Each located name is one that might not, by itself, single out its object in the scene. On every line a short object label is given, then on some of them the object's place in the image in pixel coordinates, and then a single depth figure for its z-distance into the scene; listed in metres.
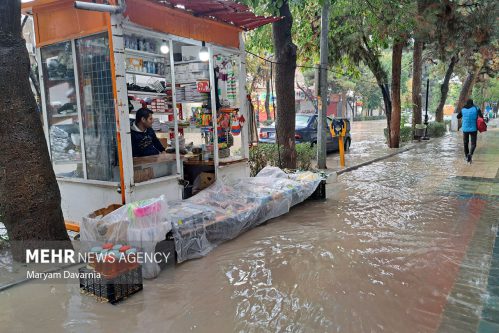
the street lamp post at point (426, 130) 20.23
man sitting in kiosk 5.50
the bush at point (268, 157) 8.81
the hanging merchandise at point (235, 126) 7.09
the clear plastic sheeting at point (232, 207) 4.70
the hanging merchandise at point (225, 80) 6.84
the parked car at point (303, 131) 13.89
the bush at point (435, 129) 22.32
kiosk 4.91
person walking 11.28
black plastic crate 3.60
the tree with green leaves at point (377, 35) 10.73
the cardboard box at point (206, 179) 6.46
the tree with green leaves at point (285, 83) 8.69
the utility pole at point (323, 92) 9.56
